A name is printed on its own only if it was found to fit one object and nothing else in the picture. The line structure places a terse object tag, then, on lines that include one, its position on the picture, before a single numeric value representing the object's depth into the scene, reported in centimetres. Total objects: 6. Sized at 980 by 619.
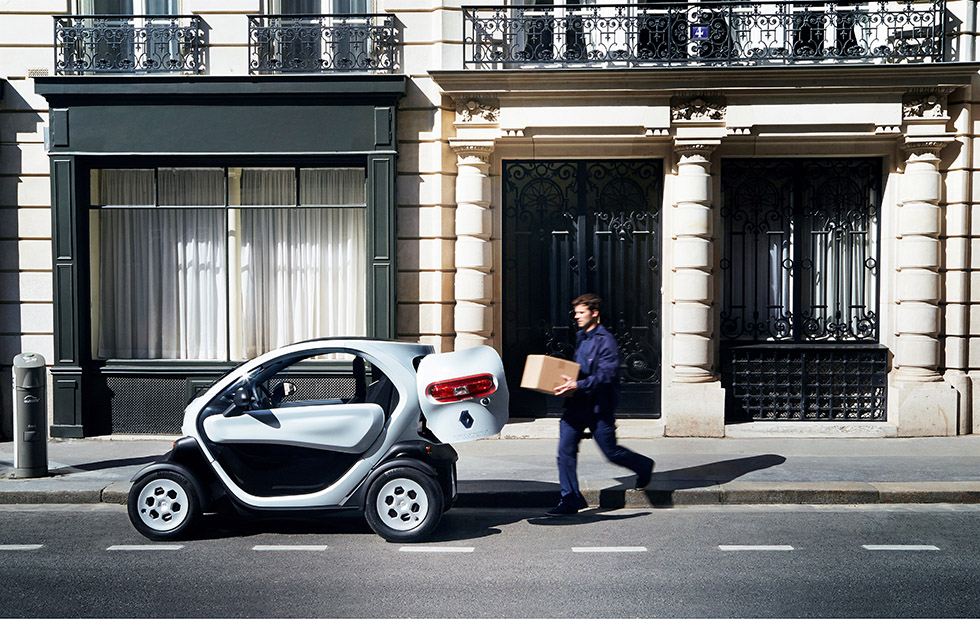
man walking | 797
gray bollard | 934
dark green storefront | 1170
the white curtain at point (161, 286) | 1235
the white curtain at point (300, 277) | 1230
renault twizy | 720
